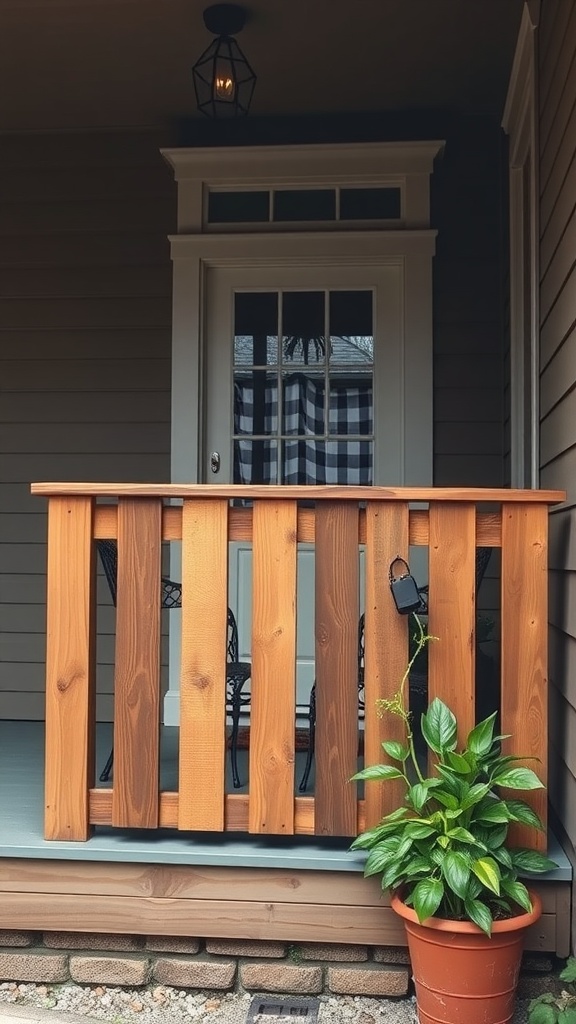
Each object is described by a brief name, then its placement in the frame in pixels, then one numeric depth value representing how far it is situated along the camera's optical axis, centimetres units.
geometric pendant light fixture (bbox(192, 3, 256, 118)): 307
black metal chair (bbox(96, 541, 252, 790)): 258
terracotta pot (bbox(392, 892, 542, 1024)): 185
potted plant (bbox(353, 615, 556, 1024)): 184
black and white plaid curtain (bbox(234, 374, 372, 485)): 369
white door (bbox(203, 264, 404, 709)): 367
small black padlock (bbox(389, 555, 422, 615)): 206
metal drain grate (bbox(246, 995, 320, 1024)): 205
